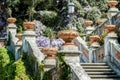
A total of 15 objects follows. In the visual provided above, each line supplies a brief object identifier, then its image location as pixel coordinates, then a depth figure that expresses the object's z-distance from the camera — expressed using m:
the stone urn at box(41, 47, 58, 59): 14.57
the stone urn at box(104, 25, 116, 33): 16.42
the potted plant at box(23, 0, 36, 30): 33.66
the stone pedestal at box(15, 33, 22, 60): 21.28
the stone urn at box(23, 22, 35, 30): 18.38
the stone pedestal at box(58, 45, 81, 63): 12.82
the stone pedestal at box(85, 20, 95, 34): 25.28
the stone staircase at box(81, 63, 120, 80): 14.43
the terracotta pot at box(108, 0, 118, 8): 23.63
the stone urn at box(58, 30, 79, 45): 12.69
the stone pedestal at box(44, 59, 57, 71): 14.74
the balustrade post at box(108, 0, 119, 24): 23.83
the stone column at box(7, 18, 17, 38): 24.98
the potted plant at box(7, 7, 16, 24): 33.41
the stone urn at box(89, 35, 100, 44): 19.09
